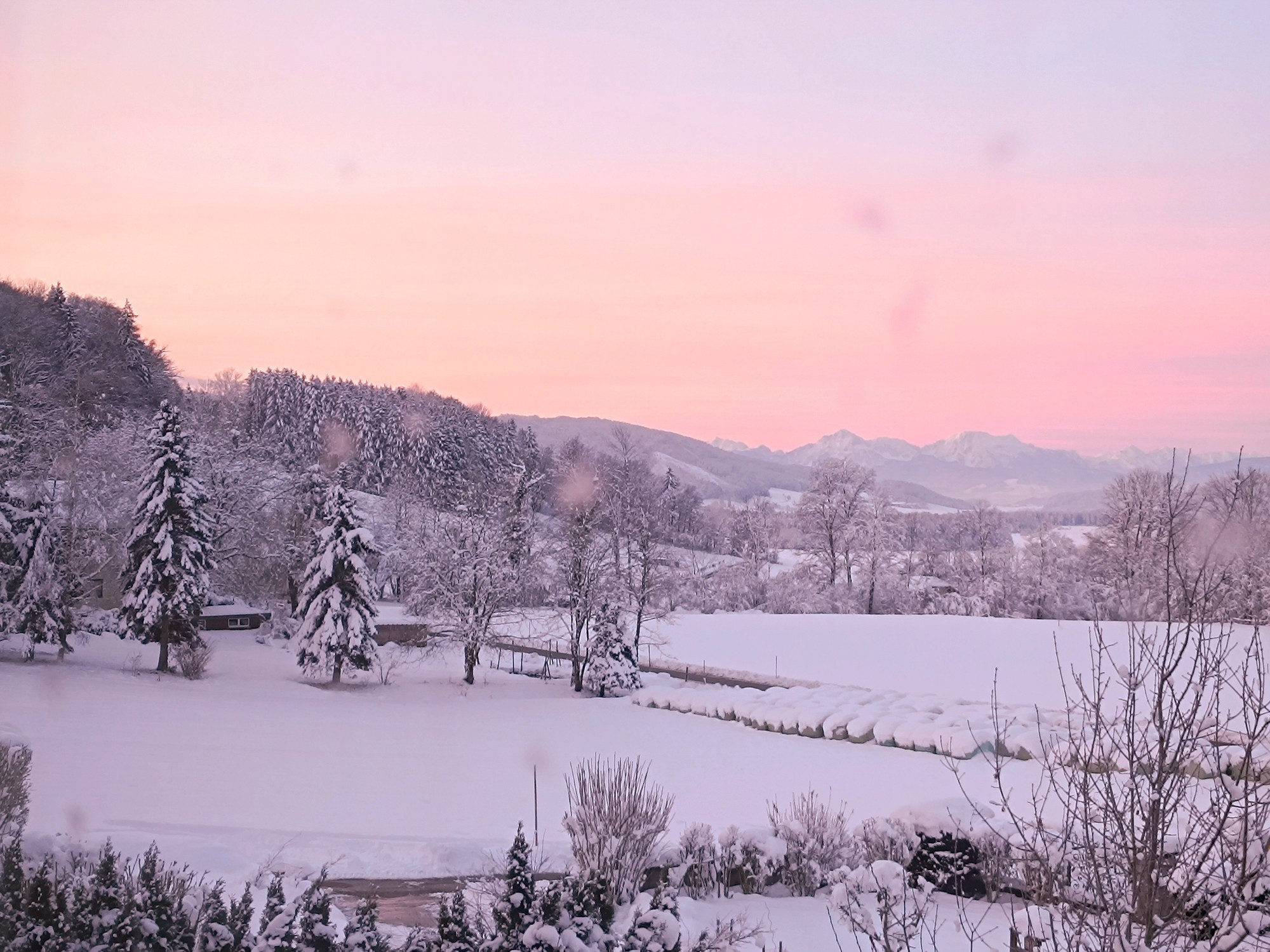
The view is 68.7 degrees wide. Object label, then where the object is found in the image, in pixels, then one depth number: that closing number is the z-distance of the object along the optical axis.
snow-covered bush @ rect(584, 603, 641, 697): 33.41
